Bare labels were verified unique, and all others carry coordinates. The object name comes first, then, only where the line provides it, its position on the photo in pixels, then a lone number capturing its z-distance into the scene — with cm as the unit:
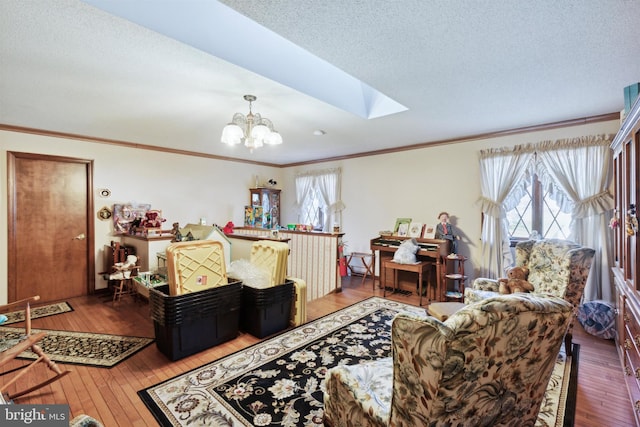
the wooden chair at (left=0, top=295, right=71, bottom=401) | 180
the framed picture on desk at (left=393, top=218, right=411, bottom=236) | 465
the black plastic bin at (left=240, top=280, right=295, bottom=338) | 275
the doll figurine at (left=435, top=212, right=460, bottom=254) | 417
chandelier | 253
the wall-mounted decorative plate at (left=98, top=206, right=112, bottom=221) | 432
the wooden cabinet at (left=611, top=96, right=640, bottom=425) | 171
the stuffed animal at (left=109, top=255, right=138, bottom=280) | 376
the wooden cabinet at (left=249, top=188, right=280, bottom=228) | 631
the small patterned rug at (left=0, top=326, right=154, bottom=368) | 241
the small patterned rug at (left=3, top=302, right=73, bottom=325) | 338
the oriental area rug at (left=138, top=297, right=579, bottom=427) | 174
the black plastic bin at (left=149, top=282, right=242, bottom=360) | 231
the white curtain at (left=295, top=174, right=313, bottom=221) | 632
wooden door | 374
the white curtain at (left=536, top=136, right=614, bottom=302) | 317
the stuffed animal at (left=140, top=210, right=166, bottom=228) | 420
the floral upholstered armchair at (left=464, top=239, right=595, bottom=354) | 244
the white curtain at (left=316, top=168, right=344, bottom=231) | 581
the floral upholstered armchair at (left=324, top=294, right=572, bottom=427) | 83
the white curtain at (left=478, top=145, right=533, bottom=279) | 378
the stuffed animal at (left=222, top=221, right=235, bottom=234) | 435
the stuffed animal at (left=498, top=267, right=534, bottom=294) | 251
